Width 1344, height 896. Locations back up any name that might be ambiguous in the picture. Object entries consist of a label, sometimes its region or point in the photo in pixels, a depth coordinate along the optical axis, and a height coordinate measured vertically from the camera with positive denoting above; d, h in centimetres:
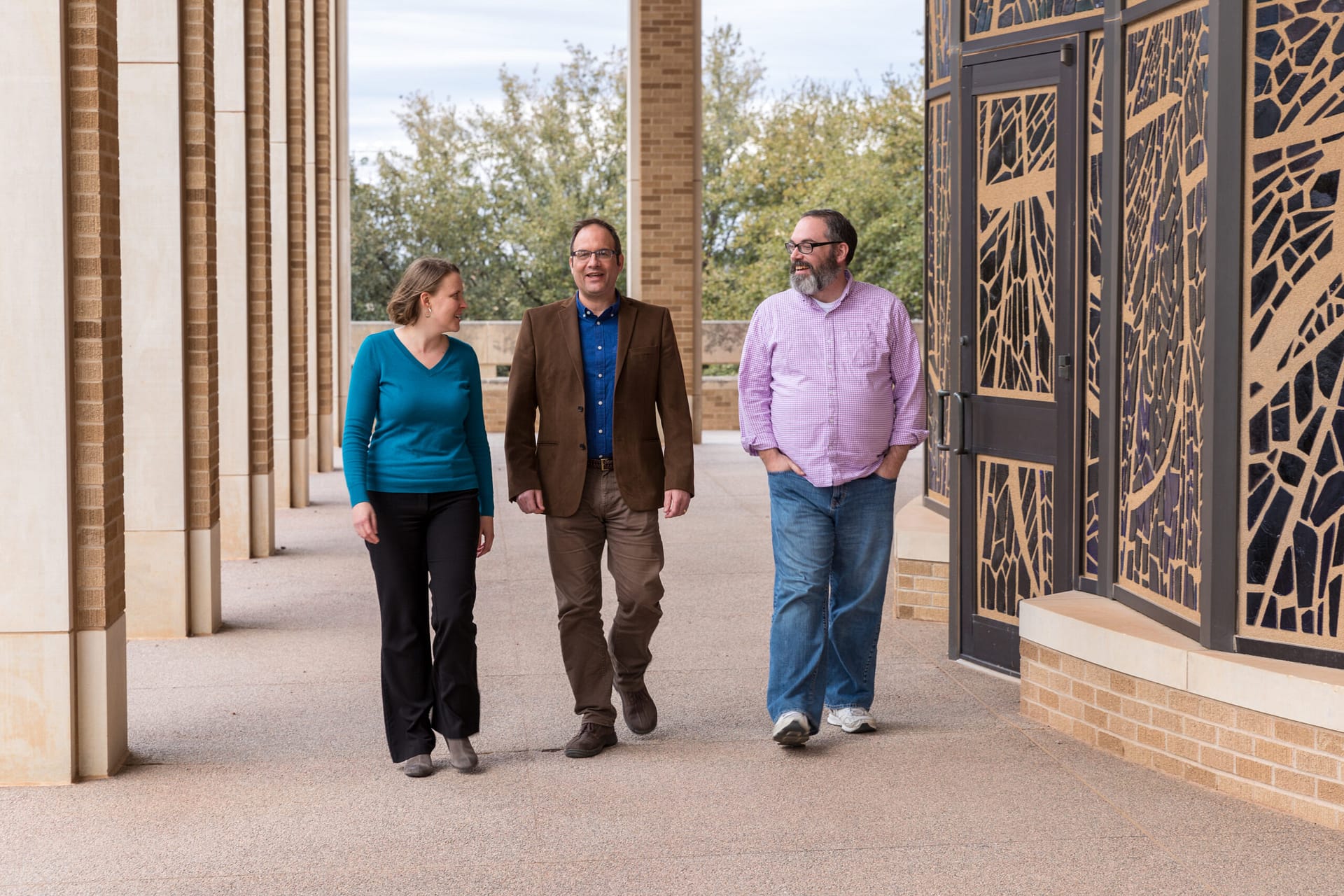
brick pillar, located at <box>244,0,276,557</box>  974 +64
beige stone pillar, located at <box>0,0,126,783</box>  488 -5
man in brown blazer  526 -22
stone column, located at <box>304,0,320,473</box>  1512 +172
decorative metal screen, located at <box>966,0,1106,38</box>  596 +155
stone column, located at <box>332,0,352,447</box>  1781 +222
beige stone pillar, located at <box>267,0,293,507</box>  1234 +92
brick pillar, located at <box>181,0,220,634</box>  754 +32
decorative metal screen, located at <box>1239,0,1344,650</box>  452 +19
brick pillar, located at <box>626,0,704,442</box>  1775 +268
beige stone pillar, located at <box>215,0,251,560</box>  950 +69
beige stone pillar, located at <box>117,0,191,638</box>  739 +42
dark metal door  609 +18
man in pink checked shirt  529 -15
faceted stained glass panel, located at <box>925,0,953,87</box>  795 +187
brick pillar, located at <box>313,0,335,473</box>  1539 +193
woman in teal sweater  498 -36
